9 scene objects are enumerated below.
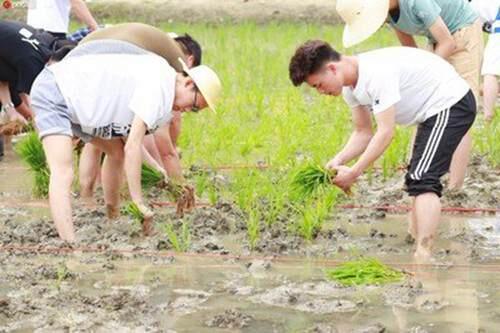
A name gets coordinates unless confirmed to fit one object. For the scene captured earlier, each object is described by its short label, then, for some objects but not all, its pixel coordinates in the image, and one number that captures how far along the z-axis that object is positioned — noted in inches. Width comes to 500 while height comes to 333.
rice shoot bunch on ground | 261.0
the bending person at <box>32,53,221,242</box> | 292.3
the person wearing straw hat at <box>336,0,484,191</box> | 307.8
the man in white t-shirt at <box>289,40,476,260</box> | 279.8
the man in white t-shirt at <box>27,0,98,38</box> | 435.4
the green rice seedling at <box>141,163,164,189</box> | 328.3
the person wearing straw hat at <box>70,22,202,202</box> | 313.4
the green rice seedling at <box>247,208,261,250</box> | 297.8
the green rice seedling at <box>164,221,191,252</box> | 293.1
